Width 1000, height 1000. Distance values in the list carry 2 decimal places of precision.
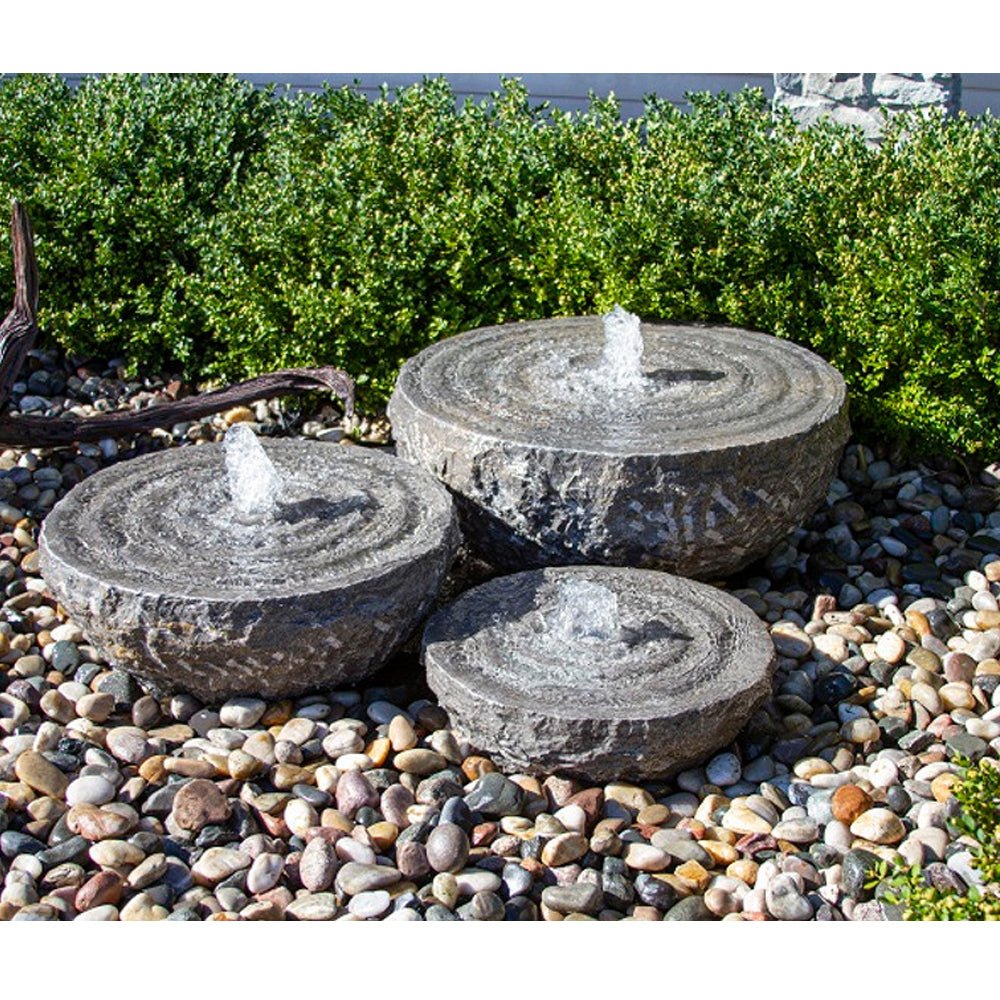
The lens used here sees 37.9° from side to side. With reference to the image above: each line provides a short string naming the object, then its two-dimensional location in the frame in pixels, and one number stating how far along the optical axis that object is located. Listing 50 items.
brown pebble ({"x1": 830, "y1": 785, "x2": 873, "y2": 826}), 3.16
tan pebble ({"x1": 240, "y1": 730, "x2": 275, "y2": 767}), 3.35
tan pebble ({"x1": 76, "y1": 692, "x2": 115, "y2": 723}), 3.53
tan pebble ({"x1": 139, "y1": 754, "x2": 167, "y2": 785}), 3.28
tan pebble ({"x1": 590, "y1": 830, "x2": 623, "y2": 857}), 3.05
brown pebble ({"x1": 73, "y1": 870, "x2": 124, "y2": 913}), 2.88
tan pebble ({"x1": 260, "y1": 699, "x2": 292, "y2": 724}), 3.47
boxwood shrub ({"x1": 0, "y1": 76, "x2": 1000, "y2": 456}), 4.65
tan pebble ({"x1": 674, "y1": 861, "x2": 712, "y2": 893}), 2.96
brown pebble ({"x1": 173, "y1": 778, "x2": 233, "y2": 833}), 3.13
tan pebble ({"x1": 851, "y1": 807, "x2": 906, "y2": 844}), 3.07
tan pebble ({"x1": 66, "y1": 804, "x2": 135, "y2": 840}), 3.08
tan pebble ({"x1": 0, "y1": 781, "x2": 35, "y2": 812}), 3.19
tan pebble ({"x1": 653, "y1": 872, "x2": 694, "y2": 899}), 2.94
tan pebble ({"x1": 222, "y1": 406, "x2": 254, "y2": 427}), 5.10
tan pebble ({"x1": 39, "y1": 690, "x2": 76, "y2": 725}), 3.54
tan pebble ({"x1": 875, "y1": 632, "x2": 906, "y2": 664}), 3.81
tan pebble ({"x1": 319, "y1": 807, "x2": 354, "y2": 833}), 3.13
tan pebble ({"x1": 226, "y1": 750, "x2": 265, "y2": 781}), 3.28
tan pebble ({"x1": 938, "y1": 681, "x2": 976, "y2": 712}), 3.59
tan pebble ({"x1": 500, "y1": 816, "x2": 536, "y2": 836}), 3.11
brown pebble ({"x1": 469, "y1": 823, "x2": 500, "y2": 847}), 3.09
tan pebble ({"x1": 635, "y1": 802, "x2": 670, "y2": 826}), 3.16
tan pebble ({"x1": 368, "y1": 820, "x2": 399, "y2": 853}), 3.07
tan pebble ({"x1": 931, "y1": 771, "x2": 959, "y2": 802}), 3.19
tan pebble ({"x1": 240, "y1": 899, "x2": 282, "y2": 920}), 2.84
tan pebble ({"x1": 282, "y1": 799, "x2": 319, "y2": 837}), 3.13
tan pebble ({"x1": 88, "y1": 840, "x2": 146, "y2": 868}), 2.99
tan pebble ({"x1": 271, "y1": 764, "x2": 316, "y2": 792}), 3.27
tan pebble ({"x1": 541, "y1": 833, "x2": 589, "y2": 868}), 3.01
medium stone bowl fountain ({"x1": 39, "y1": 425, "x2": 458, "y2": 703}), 3.31
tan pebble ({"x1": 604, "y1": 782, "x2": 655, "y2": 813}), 3.20
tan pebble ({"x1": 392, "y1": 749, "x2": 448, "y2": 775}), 3.30
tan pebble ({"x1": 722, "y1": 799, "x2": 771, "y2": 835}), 3.12
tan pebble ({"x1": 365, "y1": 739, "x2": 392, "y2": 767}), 3.34
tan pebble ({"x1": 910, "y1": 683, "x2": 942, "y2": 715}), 3.58
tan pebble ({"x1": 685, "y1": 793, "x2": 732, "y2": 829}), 3.18
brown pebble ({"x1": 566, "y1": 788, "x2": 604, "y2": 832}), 3.15
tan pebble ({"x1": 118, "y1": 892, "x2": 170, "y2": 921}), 2.85
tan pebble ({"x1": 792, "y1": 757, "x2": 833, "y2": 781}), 3.34
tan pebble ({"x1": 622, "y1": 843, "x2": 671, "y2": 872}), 3.00
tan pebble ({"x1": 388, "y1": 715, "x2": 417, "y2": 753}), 3.38
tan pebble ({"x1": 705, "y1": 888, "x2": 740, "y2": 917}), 2.88
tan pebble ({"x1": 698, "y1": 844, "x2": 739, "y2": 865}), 3.05
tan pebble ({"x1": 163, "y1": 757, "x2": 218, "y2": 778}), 3.29
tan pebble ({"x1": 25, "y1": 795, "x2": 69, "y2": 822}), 3.14
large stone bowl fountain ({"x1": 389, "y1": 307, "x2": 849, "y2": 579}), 3.77
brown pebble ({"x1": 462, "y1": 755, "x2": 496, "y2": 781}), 3.29
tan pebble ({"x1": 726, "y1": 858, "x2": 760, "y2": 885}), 2.98
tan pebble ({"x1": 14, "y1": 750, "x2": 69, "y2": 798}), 3.22
